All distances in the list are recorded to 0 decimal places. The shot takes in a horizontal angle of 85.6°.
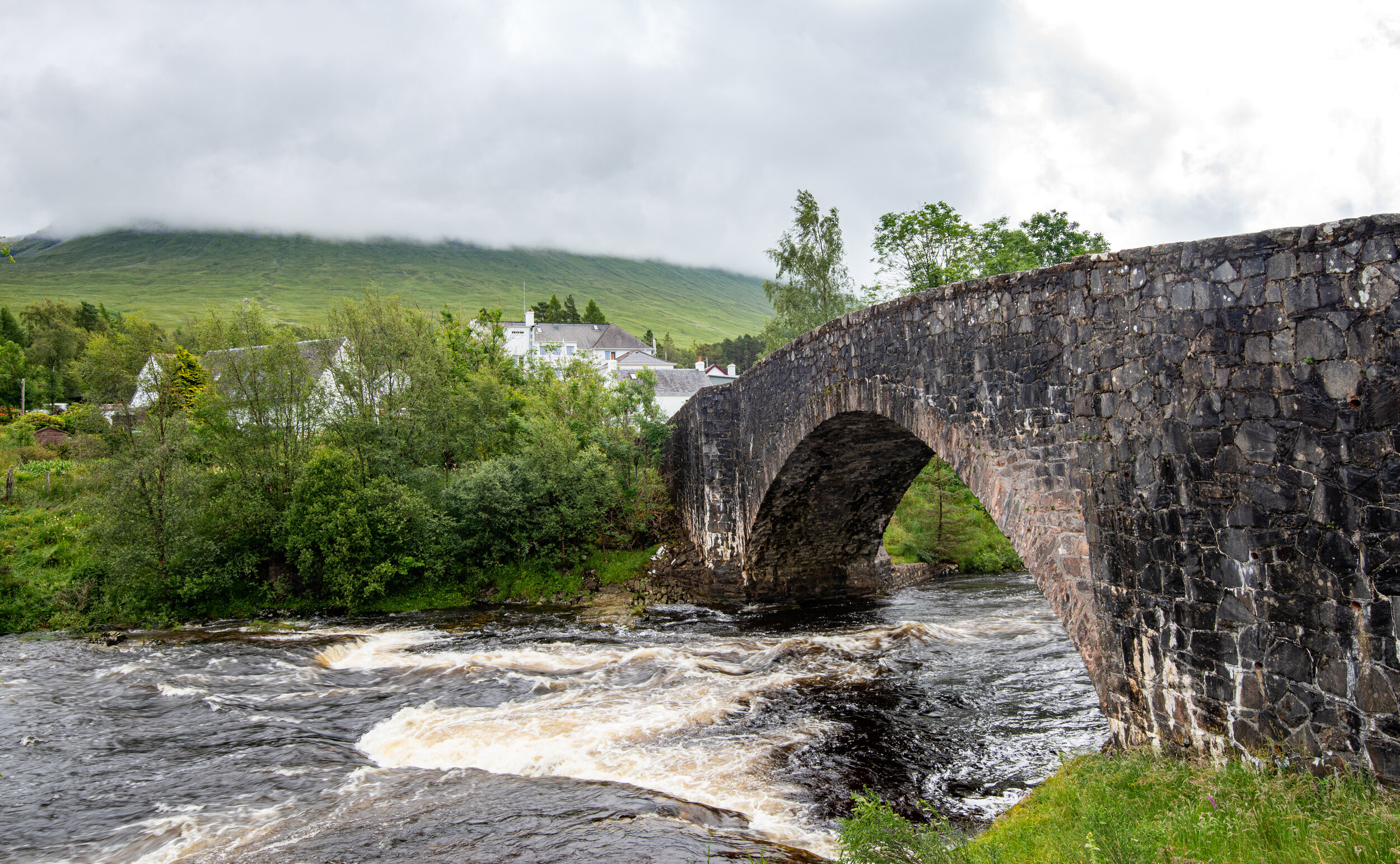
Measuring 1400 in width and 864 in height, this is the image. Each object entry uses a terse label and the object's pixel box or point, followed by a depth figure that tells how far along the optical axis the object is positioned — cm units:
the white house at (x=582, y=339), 7138
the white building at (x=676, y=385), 5441
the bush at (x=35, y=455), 3502
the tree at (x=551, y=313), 9206
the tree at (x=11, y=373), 5169
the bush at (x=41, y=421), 3984
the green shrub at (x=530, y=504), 2297
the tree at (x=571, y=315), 9319
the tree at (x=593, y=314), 9244
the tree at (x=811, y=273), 3538
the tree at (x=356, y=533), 2130
